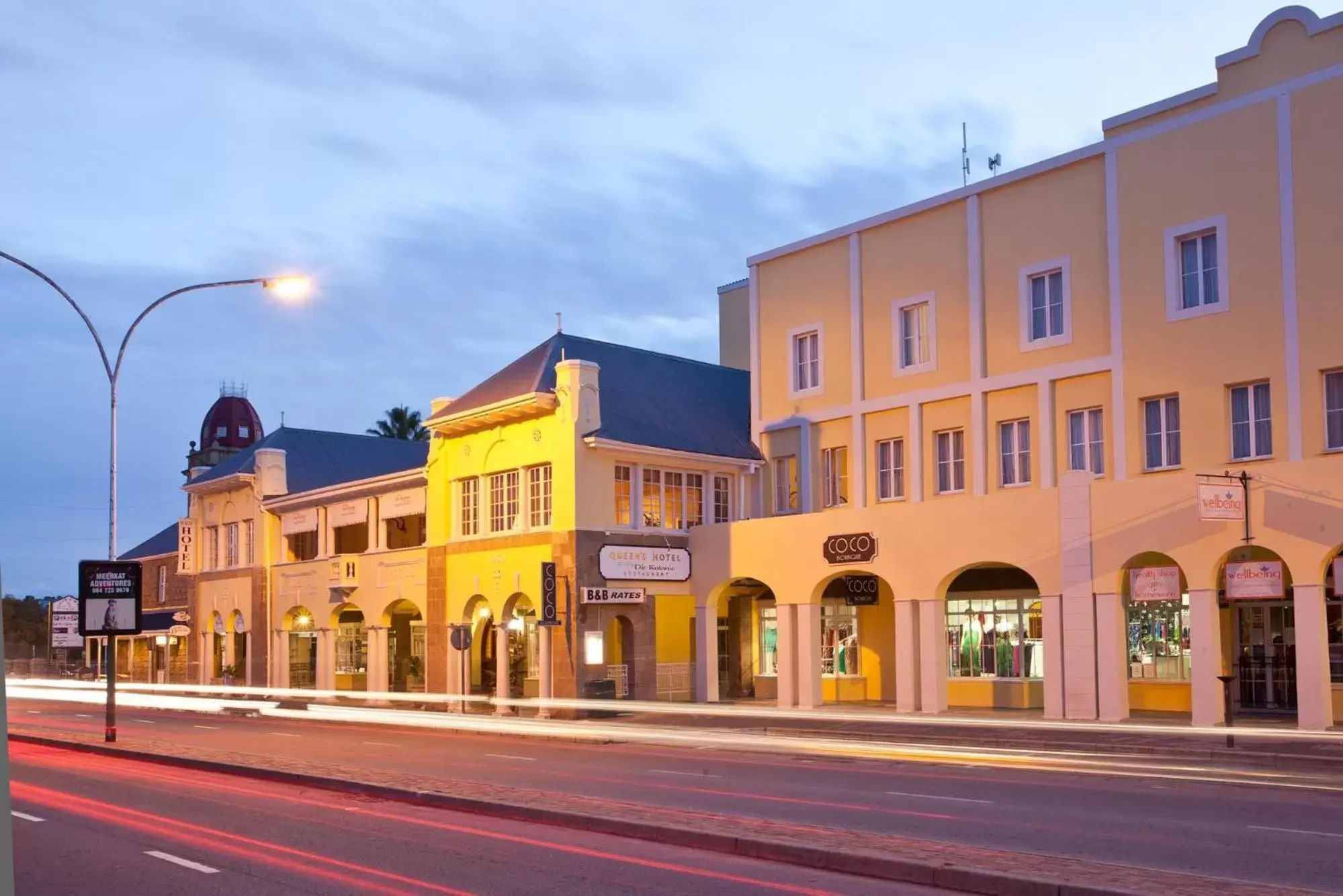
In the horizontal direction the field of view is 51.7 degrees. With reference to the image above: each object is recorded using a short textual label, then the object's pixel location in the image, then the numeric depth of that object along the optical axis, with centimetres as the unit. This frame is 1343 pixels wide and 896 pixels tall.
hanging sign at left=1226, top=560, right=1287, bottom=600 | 2548
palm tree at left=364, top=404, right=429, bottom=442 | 9056
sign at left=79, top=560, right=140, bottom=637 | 2680
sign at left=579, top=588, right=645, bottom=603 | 3669
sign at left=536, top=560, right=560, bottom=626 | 3609
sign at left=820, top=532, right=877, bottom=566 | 3334
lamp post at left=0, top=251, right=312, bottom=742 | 2547
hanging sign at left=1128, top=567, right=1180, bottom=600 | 2753
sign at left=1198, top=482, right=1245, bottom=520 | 2550
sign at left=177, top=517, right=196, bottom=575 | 5753
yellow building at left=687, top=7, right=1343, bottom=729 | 2748
